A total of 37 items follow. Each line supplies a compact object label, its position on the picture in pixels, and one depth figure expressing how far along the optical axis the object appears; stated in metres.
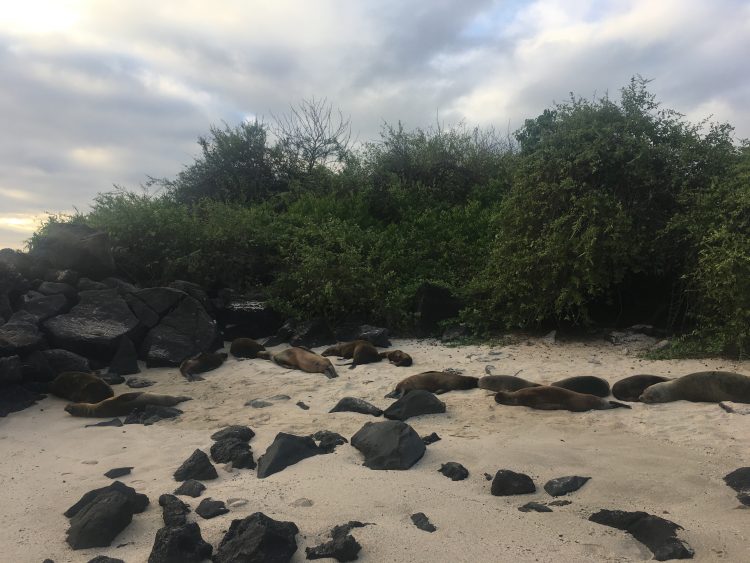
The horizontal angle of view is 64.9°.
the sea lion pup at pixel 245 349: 9.20
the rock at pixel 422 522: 3.48
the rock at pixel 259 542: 3.14
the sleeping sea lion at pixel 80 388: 6.89
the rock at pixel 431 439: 5.03
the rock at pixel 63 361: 7.87
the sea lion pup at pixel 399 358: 8.23
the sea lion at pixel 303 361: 8.05
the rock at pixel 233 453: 4.72
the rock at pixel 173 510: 3.65
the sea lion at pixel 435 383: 6.85
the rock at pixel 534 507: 3.70
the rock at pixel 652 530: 3.09
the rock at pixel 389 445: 4.54
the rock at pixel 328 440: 4.97
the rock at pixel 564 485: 3.95
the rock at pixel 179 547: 3.16
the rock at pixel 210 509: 3.75
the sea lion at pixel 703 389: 5.70
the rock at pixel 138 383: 7.86
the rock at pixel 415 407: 5.92
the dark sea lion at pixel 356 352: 8.48
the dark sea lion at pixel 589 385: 6.29
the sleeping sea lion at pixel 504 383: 6.64
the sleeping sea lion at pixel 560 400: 5.84
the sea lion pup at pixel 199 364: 8.29
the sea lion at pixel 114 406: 6.45
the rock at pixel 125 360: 8.45
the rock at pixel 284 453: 4.52
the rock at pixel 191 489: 4.12
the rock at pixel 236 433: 5.36
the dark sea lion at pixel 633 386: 6.17
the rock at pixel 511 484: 3.99
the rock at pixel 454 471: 4.29
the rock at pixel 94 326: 8.44
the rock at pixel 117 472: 4.62
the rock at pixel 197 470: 4.46
